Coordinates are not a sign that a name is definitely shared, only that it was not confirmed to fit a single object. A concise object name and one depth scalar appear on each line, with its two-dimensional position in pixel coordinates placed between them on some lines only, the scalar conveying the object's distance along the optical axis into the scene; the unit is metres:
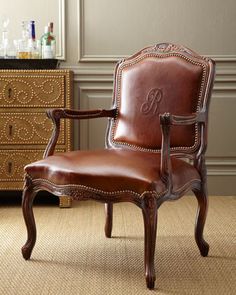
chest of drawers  3.02
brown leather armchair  1.85
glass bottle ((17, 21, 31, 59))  3.13
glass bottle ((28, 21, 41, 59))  3.17
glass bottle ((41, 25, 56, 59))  3.15
